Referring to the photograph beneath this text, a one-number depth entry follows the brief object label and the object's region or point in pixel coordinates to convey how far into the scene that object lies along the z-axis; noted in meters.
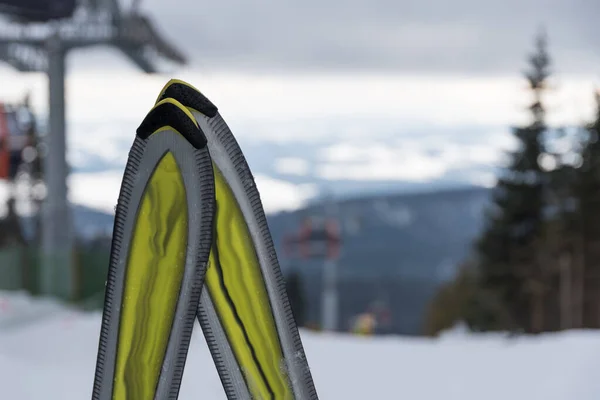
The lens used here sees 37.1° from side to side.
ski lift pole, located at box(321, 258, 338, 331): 40.59
